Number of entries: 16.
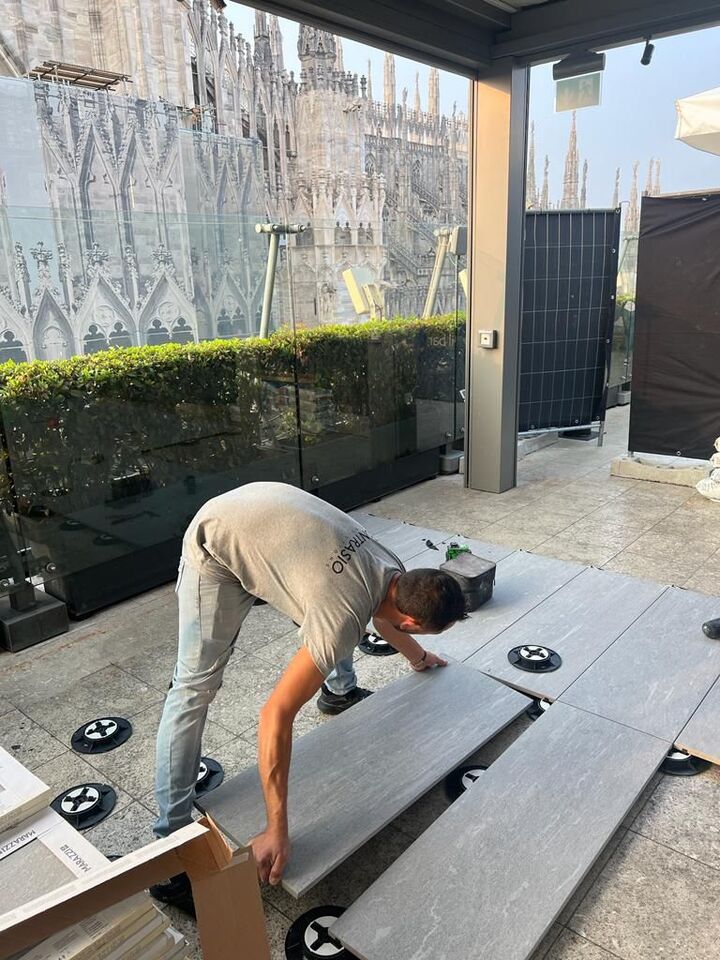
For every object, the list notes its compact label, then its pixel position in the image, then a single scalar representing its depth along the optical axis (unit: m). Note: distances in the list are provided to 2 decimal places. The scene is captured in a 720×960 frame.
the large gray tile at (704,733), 2.47
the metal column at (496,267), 5.15
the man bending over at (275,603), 1.76
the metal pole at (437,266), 5.81
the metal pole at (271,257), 4.52
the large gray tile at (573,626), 2.97
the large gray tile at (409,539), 4.40
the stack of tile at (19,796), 1.63
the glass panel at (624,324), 8.96
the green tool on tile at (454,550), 3.89
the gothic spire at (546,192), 23.56
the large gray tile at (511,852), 1.78
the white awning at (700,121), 4.12
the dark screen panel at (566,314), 6.66
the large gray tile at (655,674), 2.68
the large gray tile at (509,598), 3.30
